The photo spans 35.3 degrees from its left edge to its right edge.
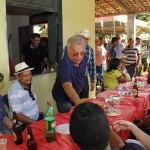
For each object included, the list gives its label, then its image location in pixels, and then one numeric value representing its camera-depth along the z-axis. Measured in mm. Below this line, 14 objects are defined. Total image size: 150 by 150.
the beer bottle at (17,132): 1684
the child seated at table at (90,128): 988
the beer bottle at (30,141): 1590
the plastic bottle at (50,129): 1691
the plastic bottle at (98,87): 4620
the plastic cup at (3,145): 1480
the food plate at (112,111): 2257
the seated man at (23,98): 2432
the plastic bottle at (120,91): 3049
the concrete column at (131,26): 9281
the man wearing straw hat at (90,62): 3723
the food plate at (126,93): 3083
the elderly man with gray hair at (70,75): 2398
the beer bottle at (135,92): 2953
